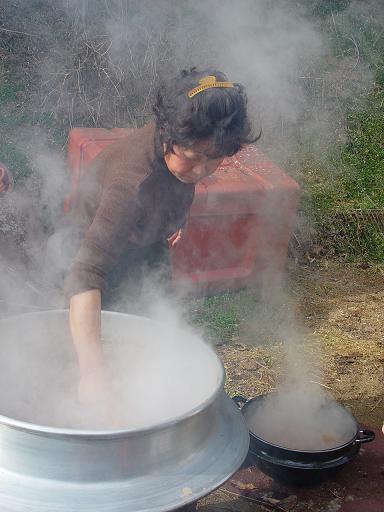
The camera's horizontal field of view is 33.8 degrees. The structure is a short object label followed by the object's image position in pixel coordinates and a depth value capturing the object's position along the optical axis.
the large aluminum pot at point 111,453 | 1.70
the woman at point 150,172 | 2.10
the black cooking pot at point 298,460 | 2.78
